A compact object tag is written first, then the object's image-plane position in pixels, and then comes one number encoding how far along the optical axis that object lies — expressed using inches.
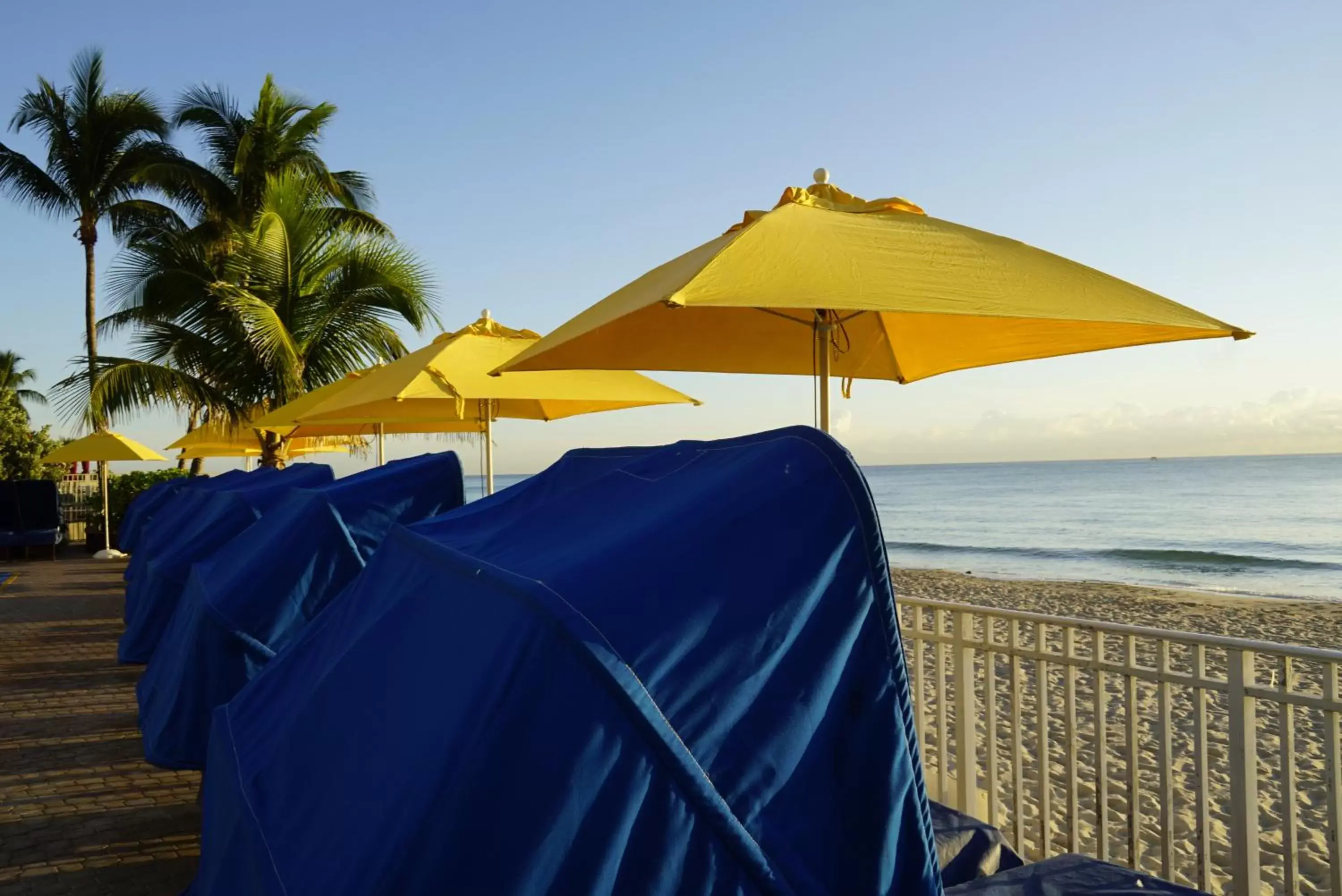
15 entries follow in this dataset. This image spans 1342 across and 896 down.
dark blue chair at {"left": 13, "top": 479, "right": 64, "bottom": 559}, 780.6
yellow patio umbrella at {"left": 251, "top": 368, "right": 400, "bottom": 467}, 438.9
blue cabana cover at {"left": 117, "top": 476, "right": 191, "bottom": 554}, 501.7
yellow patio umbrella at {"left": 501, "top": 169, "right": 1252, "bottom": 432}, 138.9
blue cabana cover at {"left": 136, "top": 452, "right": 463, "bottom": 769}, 151.1
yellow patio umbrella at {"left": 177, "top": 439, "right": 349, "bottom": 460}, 874.1
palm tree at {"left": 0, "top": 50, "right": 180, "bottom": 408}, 872.3
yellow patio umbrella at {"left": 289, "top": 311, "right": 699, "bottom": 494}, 309.3
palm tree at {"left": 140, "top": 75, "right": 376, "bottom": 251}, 791.7
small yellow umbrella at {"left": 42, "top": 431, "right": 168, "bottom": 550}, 799.7
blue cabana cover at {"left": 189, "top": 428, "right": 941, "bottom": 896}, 61.1
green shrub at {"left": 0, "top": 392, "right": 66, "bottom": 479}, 1138.7
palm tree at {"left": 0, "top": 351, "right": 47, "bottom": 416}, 2052.2
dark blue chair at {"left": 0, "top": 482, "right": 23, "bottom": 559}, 772.6
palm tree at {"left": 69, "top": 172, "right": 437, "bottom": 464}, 581.3
